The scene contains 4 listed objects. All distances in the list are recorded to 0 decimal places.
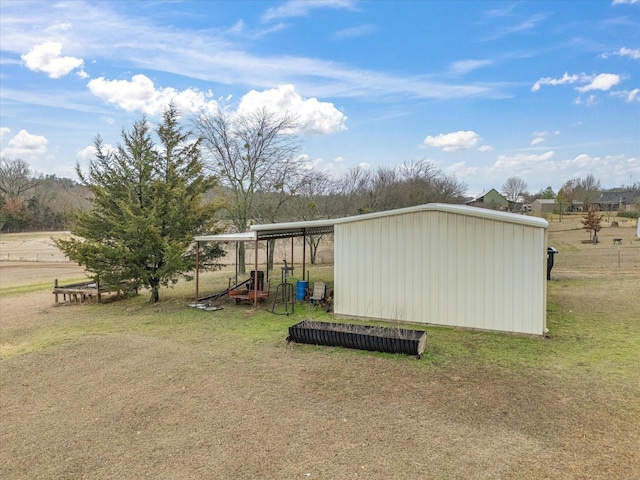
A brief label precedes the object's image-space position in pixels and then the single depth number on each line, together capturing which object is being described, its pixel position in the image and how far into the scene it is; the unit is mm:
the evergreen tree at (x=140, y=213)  9812
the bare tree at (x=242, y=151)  16562
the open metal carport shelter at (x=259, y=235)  8422
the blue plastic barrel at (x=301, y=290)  10359
